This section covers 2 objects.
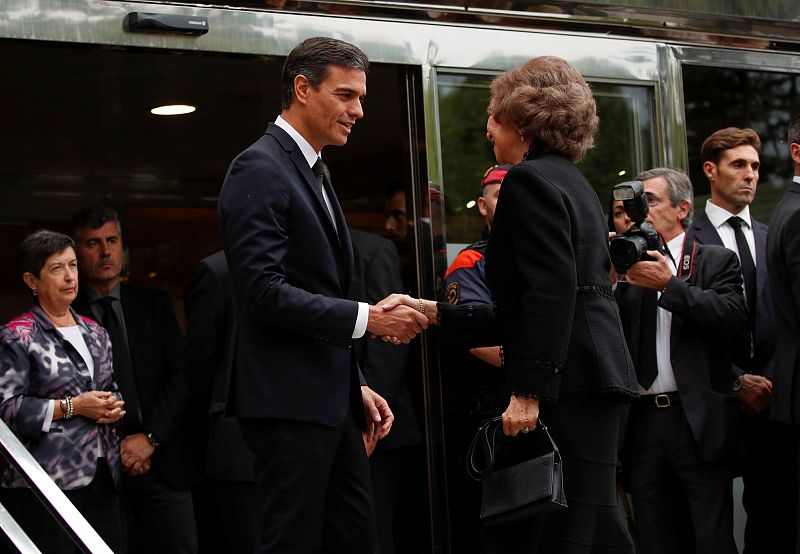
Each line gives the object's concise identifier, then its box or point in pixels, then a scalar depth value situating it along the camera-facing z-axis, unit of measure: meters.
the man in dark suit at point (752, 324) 5.95
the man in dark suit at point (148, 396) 6.42
